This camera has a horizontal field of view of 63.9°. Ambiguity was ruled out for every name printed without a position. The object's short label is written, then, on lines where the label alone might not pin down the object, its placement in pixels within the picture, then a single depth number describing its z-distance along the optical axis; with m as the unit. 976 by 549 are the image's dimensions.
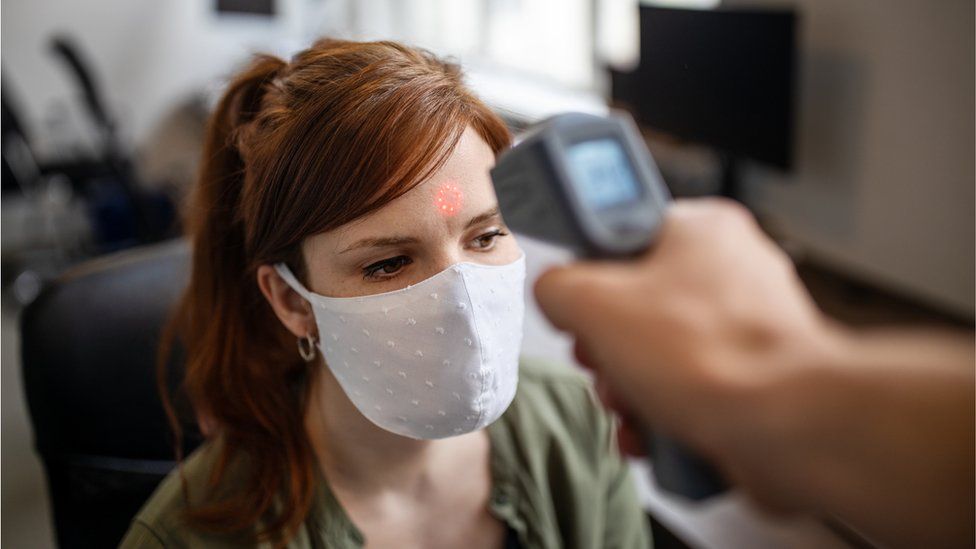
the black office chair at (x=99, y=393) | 1.11
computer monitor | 1.76
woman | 0.84
